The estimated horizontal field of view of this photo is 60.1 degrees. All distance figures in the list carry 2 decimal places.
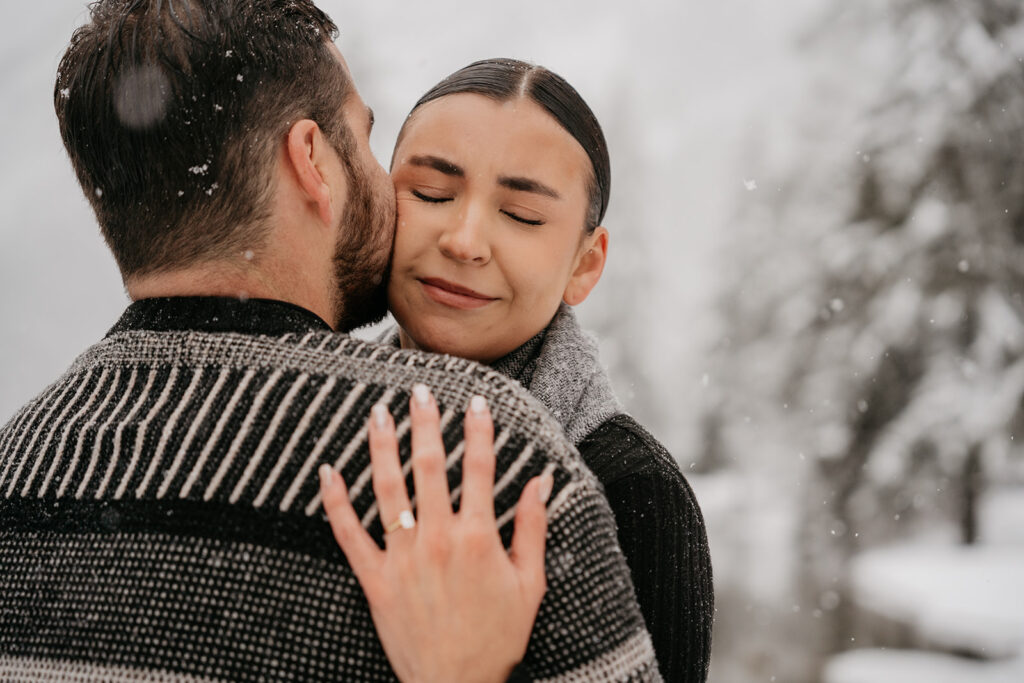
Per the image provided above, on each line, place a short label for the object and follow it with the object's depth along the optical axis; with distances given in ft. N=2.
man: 4.62
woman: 7.82
